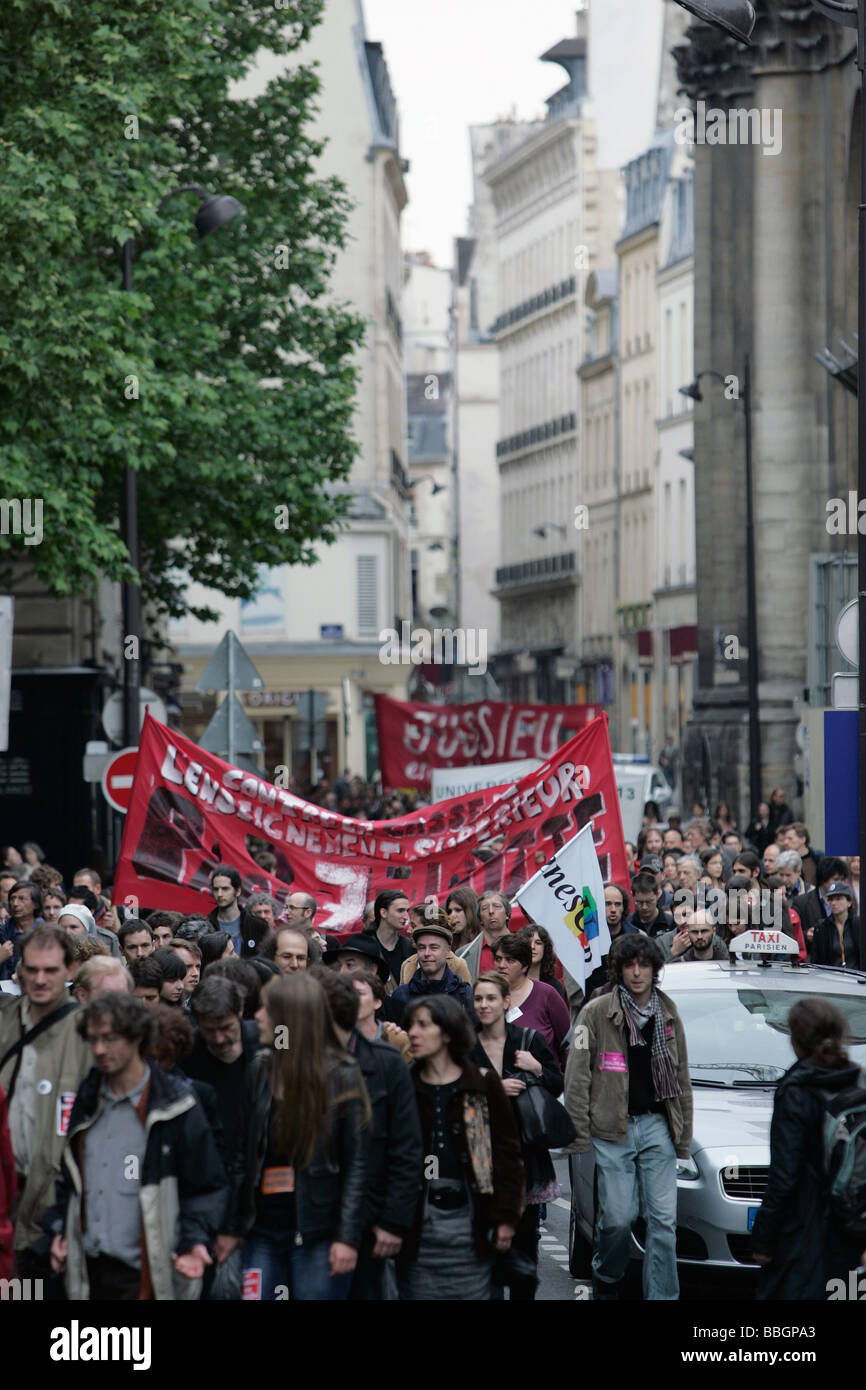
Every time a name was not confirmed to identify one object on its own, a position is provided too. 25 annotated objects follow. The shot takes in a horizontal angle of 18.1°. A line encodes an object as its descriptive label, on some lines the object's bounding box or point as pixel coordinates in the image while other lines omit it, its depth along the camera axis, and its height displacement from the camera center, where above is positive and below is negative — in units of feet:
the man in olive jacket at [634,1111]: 35.88 -5.33
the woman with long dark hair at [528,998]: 38.17 -4.10
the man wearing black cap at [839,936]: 57.47 -4.82
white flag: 46.75 -3.39
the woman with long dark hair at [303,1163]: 28.14 -4.69
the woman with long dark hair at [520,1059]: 32.12 -4.28
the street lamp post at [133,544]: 81.05 +5.15
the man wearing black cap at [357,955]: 36.40 -3.30
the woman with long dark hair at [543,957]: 41.04 -3.85
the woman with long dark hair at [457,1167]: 28.84 -4.91
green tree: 77.10 +13.65
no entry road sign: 72.74 -1.75
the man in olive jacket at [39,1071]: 29.22 -3.91
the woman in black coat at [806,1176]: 29.32 -5.04
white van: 98.63 -3.25
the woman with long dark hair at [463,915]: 48.03 -3.67
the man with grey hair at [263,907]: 49.69 -3.59
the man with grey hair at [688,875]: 67.36 -4.16
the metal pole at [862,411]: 53.83 +6.34
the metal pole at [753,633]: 126.82 +3.65
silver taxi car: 36.70 -5.44
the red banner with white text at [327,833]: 54.08 -2.44
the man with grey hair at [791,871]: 66.33 -4.13
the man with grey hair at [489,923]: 47.21 -3.72
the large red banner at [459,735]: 100.58 -0.93
